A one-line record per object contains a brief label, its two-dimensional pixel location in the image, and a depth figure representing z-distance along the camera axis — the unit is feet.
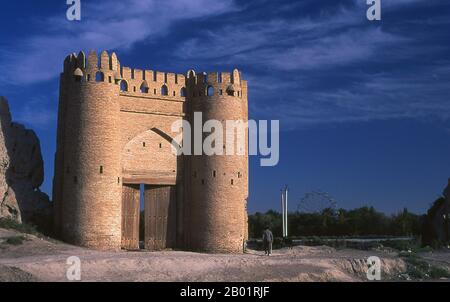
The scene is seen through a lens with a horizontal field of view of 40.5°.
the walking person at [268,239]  82.55
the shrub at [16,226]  81.10
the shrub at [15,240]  73.72
